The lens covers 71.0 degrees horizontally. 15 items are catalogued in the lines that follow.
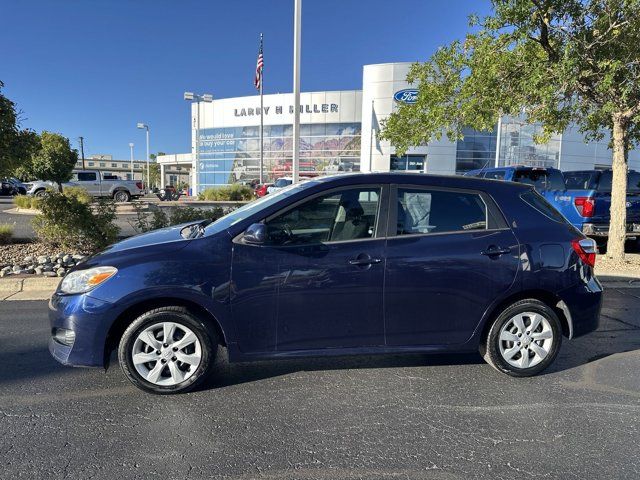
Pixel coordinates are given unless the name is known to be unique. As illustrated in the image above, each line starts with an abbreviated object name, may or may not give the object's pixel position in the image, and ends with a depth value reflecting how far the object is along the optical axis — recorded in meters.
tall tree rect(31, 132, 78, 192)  24.98
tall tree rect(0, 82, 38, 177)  7.34
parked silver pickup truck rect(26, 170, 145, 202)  26.61
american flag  26.02
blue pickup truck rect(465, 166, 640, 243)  9.70
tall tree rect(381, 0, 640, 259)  7.63
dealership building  35.75
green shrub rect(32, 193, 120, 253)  8.34
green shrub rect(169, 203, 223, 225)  8.57
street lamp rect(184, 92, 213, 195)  42.91
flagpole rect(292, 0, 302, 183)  10.71
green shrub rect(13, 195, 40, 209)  18.50
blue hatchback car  3.37
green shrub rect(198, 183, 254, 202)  33.12
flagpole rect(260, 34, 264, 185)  33.26
